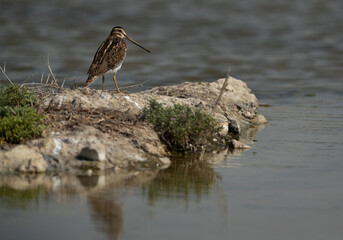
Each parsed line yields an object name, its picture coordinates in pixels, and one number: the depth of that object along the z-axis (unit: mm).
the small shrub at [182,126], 17625
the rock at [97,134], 15336
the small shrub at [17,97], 17766
